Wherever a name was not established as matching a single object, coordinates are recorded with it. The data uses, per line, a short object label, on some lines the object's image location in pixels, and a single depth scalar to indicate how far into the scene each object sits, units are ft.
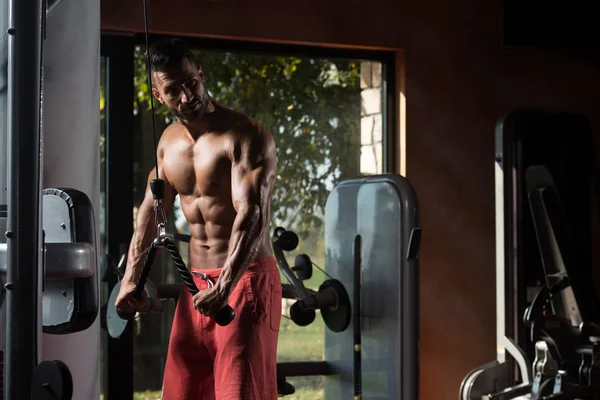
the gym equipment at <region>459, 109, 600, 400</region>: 15.11
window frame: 14.93
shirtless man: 10.40
